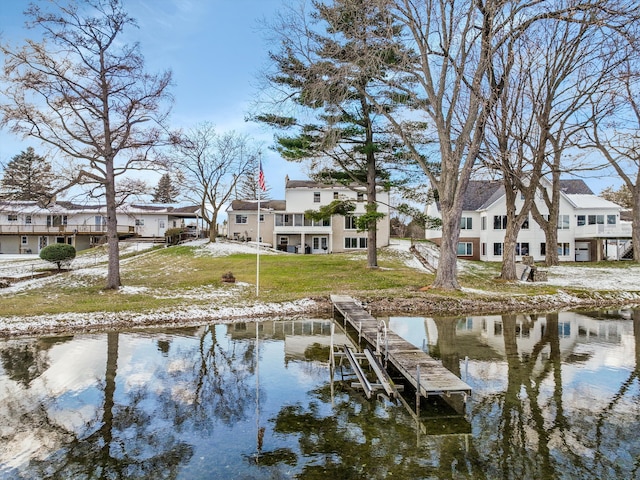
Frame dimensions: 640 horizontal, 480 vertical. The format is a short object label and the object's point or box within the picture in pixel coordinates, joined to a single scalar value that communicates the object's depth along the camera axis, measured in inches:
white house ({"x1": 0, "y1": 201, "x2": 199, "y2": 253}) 1994.3
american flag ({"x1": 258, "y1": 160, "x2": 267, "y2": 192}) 802.2
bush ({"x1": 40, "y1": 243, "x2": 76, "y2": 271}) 1107.3
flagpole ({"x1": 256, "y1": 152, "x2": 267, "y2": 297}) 802.2
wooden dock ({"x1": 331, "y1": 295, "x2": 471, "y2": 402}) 299.3
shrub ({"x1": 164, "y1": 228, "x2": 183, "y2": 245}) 1824.6
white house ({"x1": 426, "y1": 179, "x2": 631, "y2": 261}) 1616.6
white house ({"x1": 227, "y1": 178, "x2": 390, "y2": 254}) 1775.3
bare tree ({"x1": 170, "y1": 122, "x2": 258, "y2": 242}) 1845.5
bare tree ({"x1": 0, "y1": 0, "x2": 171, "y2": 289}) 742.5
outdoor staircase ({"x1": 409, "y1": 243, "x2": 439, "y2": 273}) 1366.5
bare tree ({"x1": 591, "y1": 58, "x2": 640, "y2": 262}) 856.4
